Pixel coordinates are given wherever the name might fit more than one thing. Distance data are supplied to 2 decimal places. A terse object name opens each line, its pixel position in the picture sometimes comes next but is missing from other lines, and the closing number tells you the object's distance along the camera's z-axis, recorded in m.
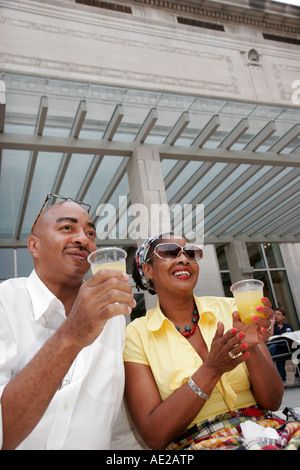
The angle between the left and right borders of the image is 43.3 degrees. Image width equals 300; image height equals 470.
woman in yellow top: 1.90
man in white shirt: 1.39
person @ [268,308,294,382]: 7.40
